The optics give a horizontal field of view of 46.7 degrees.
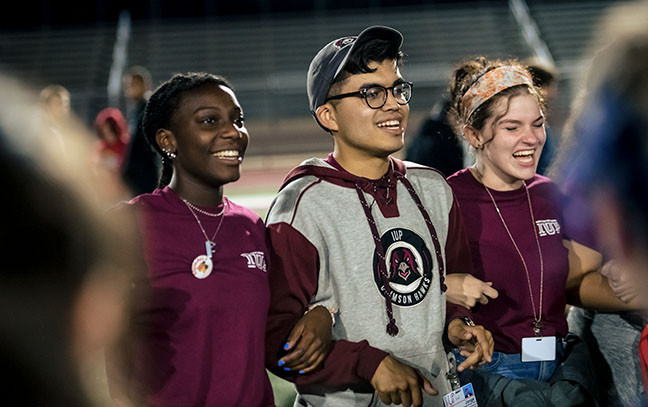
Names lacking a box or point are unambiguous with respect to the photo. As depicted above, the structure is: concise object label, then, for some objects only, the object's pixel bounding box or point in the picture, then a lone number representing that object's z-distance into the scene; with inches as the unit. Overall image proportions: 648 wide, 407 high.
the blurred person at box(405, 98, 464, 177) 156.2
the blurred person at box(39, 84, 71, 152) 294.6
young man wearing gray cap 89.9
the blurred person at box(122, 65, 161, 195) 187.2
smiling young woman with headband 101.7
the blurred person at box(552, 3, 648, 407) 32.1
